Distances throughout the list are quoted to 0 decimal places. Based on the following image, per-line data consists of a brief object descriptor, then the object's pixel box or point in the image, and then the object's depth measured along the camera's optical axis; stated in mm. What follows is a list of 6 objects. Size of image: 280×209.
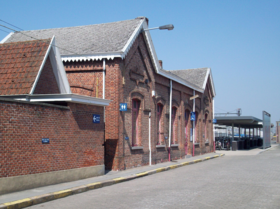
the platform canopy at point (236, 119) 35591
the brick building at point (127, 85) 16328
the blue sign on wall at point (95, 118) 13941
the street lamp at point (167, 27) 17250
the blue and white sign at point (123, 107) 16212
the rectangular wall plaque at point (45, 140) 11398
